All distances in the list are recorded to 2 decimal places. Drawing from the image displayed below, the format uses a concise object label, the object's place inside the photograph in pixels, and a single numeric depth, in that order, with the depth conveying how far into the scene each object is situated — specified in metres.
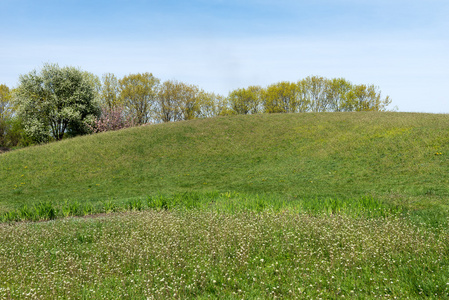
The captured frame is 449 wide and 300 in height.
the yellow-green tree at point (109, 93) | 62.11
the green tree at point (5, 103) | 62.98
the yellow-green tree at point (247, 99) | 66.50
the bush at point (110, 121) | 45.49
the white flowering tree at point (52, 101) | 42.75
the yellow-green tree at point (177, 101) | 66.19
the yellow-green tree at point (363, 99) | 60.76
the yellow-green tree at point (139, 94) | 63.53
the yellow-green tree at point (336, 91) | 62.00
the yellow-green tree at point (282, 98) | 63.69
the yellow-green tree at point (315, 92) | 62.97
